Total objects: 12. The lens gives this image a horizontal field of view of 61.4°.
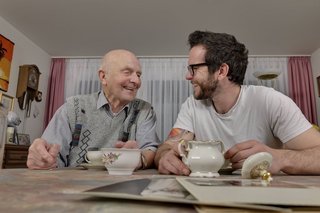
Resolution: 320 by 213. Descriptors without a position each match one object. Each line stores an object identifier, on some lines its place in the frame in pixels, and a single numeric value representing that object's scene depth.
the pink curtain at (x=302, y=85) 4.54
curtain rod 4.82
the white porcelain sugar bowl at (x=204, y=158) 0.79
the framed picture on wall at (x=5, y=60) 3.42
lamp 3.94
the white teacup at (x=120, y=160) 0.83
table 0.29
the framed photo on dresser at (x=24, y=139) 3.75
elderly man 1.48
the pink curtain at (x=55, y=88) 4.71
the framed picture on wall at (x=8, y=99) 3.43
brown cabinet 3.00
